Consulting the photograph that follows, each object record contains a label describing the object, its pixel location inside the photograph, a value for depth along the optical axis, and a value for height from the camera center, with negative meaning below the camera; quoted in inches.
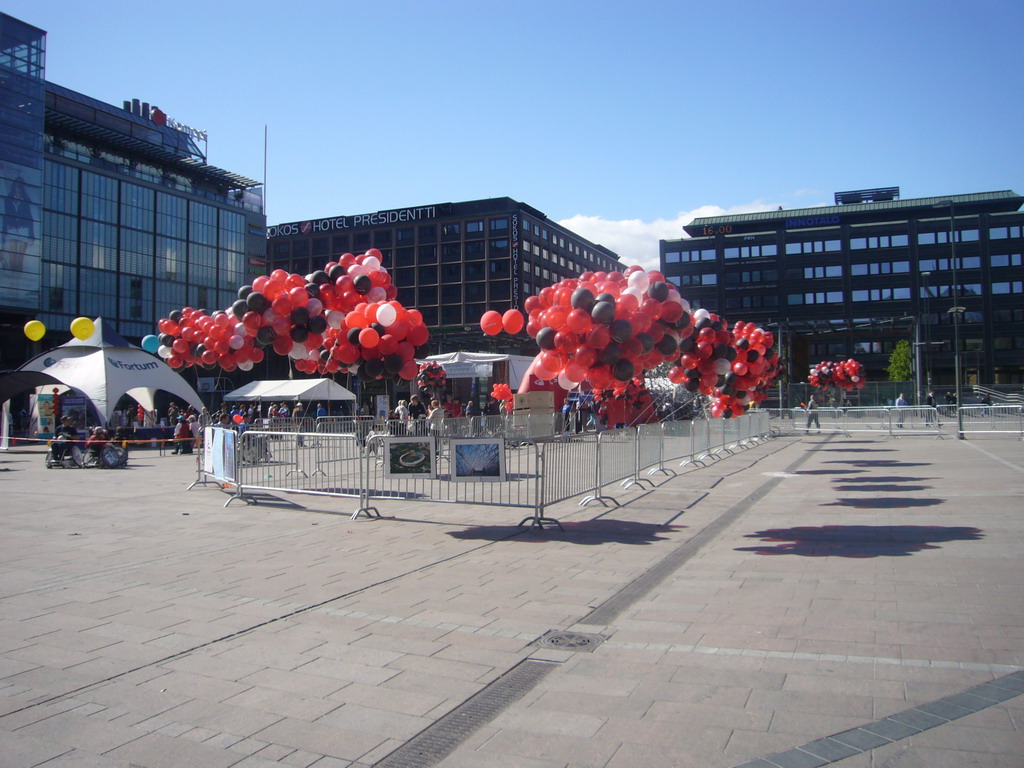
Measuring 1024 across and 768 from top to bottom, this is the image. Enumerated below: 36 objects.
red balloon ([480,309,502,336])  489.0 +60.5
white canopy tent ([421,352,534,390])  1278.5 +83.0
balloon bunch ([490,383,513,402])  1299.2 +31.6
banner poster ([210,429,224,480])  508.3 -31.8
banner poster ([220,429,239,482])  491.8 -29.8
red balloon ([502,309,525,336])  480.4 +59.9
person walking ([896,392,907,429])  1187.9 -15.7
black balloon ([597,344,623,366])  365.4 +27.8
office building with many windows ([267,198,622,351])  2913.4 +684.8
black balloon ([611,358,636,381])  368.8 +20.3
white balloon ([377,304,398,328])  500.1 +66.9
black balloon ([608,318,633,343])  361.4 +40.3
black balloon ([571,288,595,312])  364.5 +56.4
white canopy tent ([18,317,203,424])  1026.1 +62.0
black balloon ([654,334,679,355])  386.0 +33.7
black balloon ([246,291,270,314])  515.5 +78.7
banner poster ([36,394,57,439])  1125.7 -8.0
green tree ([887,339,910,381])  2231.8 +146.8
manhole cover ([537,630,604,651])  199.3 -66.7
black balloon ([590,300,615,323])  358.6 +49.0
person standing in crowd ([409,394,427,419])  968.1 +0.8
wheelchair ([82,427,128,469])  761.6 -46.1
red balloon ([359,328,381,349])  498.9 +50.5
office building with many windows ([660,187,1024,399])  2679.6 +546.4
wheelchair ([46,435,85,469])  772.6 -47.3
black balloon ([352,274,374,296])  573.3 +101.8
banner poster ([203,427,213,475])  539.2 -31.6
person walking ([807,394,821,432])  1264.8 -8.9
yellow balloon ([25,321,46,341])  894.4 +102.9
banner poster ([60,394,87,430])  1120.8 +6.1
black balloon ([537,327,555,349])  379.2 +37.9
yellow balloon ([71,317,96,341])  917.6 +108.8
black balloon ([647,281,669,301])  392.2 +64.7
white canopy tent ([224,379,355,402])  1141.1 +31.3
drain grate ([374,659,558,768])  137.3 -67.3
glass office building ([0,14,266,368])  1701.5 +577.1
